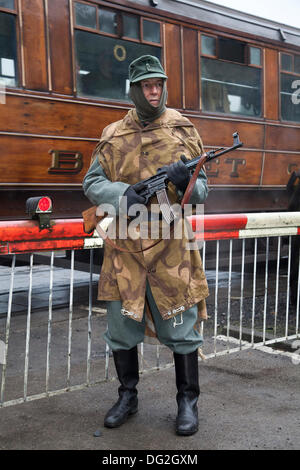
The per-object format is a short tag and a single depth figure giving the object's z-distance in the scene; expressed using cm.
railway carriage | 633
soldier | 293
